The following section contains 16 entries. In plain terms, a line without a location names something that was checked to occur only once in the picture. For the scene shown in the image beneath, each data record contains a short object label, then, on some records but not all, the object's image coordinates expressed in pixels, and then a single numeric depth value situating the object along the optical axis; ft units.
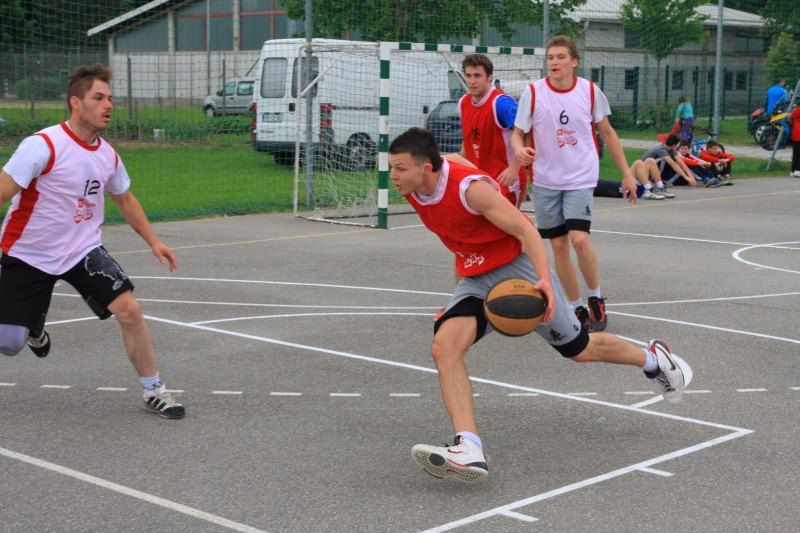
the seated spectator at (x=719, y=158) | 72.54
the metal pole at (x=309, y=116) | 53.26
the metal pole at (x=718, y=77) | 80.53
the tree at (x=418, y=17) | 79.97
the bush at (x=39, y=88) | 85.61
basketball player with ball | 16.67
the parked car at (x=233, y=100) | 91.71
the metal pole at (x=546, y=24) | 62.75
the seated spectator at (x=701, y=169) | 71.87
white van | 57.00
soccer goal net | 52.37
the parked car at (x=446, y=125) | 60.85
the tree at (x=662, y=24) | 110.83
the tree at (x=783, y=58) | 119.65
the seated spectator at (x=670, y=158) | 69.31
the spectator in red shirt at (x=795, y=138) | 76.48
